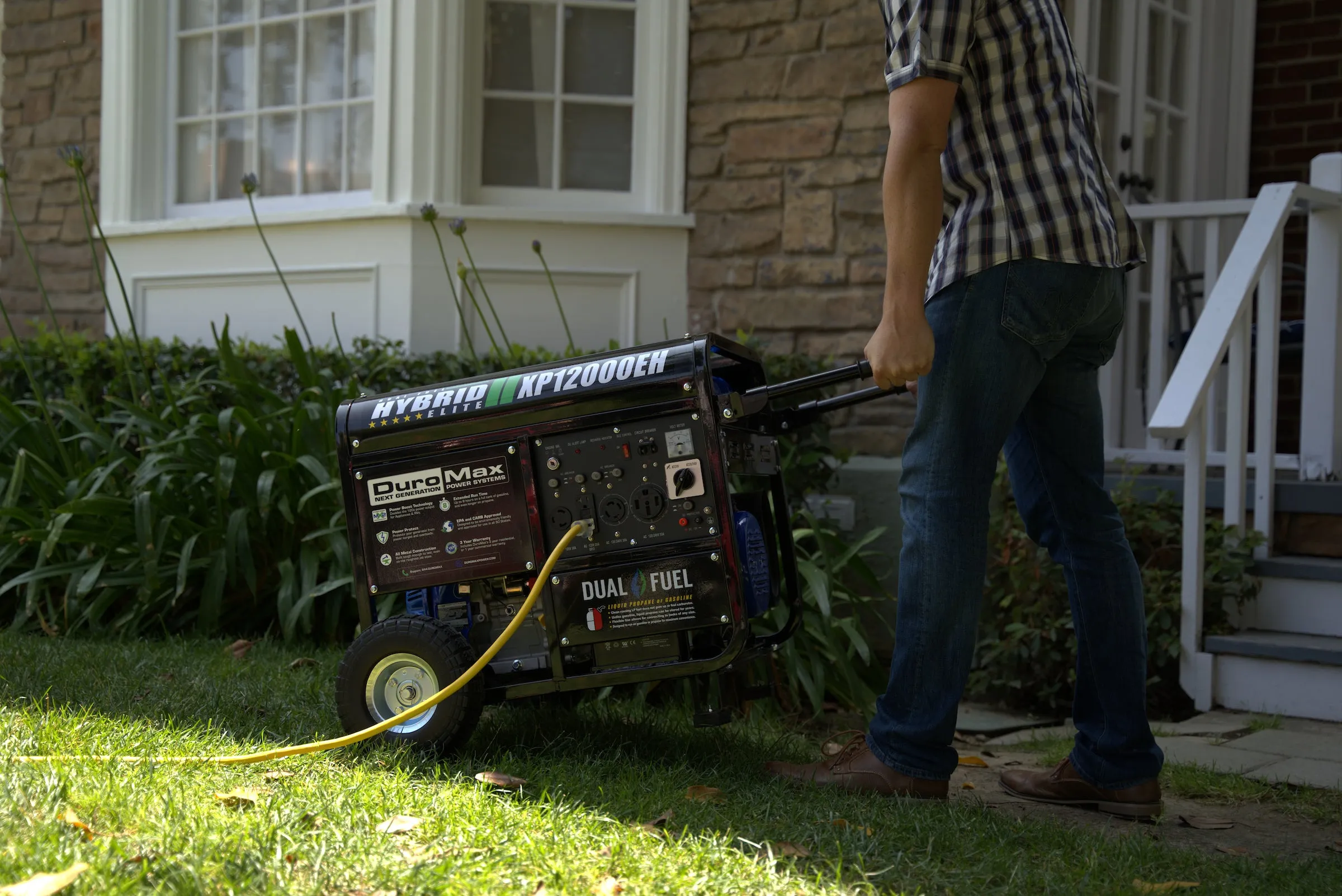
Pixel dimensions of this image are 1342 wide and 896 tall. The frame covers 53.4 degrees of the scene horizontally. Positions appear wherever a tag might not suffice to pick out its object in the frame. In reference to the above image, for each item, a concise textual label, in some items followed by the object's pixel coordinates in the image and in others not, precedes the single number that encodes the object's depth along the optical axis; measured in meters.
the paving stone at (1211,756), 3.24
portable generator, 2.72
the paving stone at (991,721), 3.83
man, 2.42
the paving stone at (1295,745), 3.38
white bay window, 5.51
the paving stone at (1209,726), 3.63
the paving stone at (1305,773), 3.09
